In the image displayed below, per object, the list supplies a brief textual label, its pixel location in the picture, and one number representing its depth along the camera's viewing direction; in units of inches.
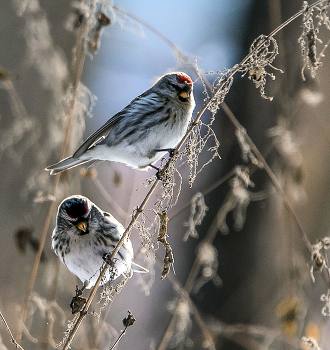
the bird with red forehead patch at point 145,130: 206.8
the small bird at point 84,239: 205.5
